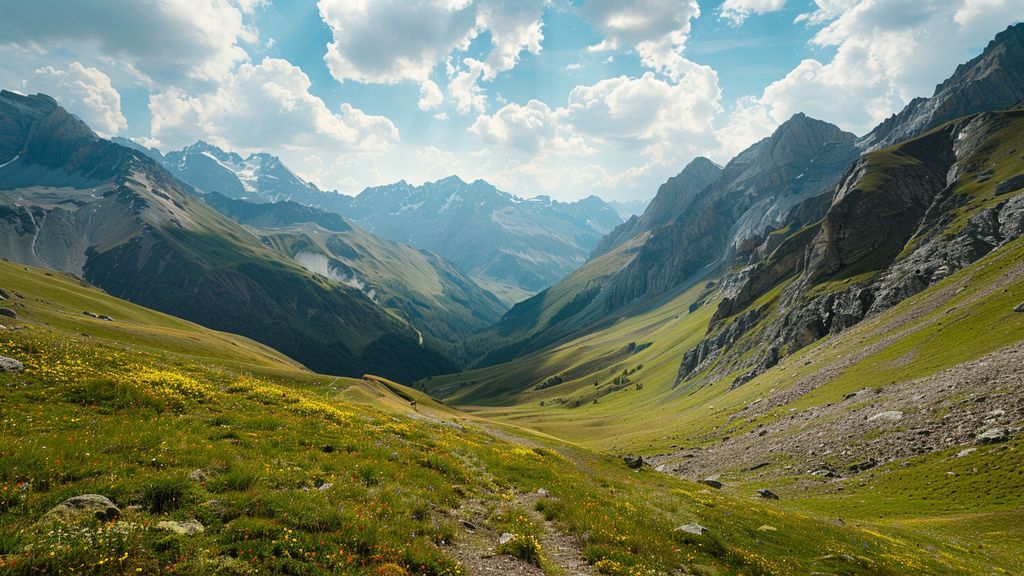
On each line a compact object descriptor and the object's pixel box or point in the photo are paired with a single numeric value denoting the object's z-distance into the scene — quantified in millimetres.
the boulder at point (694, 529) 17789
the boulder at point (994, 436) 38250
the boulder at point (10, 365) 18656
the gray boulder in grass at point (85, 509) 9570
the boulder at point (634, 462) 39594
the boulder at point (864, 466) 43653
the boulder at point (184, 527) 10016
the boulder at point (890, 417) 47512
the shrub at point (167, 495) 11203
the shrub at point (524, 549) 13578
